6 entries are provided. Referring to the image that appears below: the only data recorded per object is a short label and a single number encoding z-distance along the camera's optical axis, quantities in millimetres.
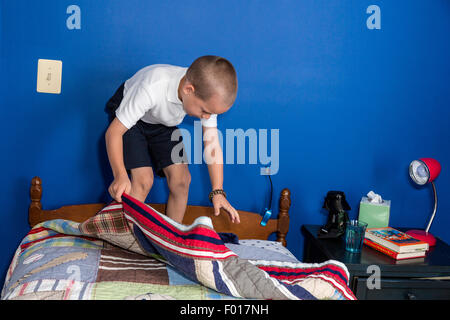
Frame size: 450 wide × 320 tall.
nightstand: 1702
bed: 1148
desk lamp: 1885
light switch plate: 1847
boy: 1442
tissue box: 2039
